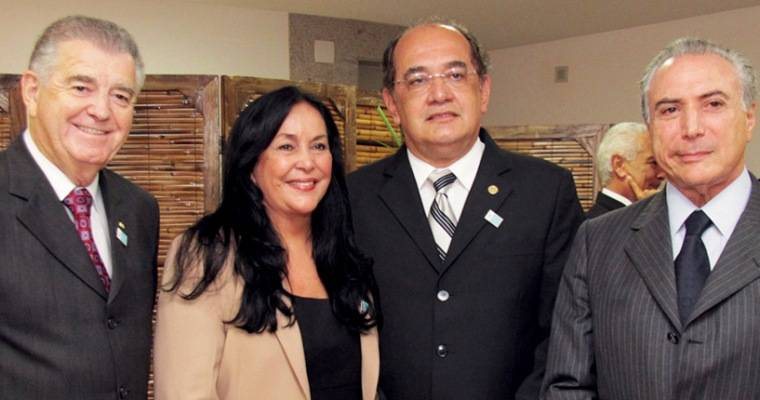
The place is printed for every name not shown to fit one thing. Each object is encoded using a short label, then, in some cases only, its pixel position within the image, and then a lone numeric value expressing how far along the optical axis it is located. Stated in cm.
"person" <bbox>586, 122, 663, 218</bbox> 382
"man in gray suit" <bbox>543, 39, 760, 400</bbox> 156
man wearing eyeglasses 203
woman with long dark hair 182
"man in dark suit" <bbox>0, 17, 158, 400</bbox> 165
